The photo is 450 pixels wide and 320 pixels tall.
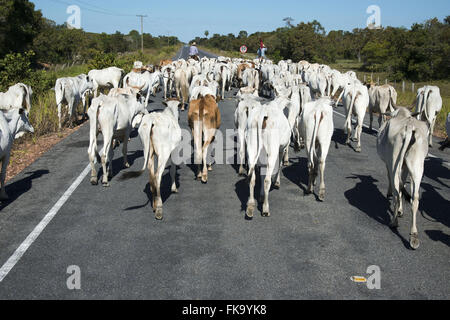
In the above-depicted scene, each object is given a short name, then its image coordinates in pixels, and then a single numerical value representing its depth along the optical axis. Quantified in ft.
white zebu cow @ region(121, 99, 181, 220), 23.82
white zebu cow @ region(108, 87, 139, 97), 37.49
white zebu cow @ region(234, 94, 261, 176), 29.71
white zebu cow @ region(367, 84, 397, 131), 44.65
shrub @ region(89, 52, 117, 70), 79.20
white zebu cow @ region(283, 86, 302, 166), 33.91
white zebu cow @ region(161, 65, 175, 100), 75.61
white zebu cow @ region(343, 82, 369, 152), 41.24
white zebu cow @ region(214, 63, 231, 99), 77.91
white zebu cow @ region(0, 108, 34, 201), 25.84
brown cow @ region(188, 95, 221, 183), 29.73
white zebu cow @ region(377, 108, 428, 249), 20.81
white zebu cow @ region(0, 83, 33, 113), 41.86
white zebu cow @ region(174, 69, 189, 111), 65.10
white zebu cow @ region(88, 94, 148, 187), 29.25
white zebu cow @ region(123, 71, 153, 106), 57.16
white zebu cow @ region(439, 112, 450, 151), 29.55
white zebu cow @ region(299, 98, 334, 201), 26.55
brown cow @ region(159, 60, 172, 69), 100.81
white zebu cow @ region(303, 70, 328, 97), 63.16
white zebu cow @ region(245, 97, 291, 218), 23.98
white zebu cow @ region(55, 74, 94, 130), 48.21
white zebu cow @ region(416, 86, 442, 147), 41.65
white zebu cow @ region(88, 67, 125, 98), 63.77
